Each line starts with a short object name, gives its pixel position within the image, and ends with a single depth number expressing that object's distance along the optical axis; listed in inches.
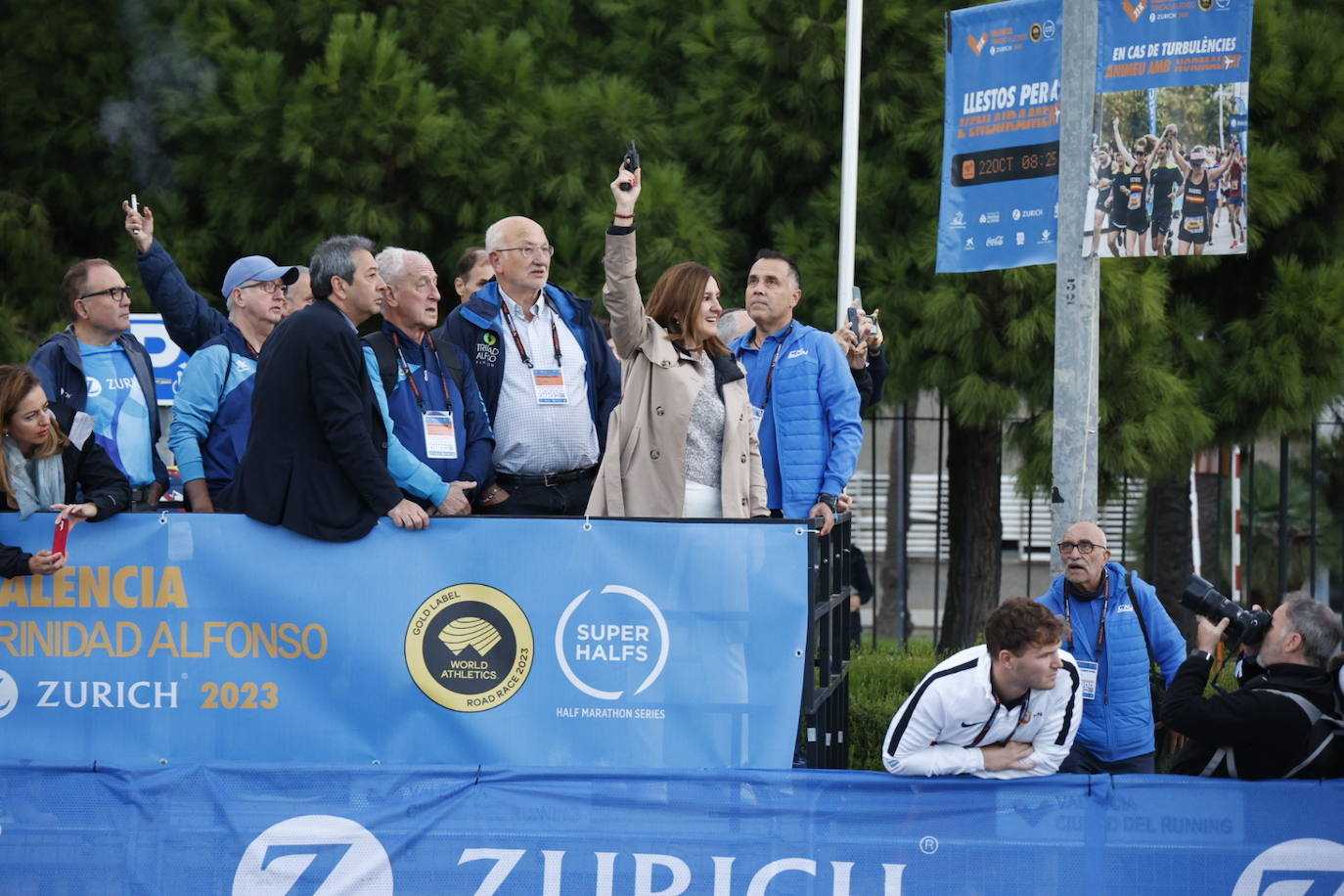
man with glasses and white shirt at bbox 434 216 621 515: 524.7
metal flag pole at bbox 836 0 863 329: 727.1
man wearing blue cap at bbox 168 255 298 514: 512.4
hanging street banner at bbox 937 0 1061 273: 589.6
